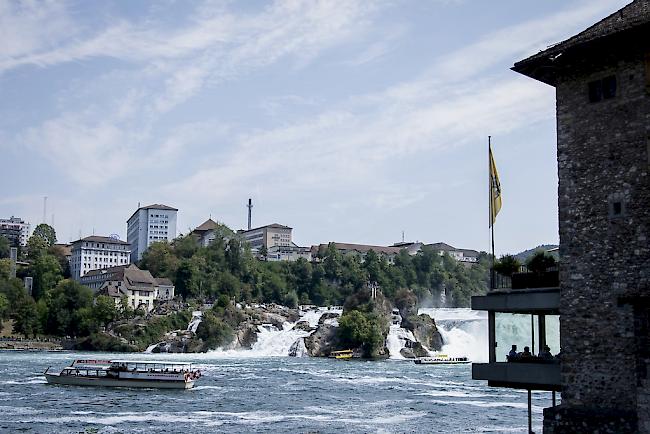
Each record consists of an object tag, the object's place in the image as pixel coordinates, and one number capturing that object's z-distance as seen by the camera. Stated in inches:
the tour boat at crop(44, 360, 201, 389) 2546.8
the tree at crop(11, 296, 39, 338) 5659.5
